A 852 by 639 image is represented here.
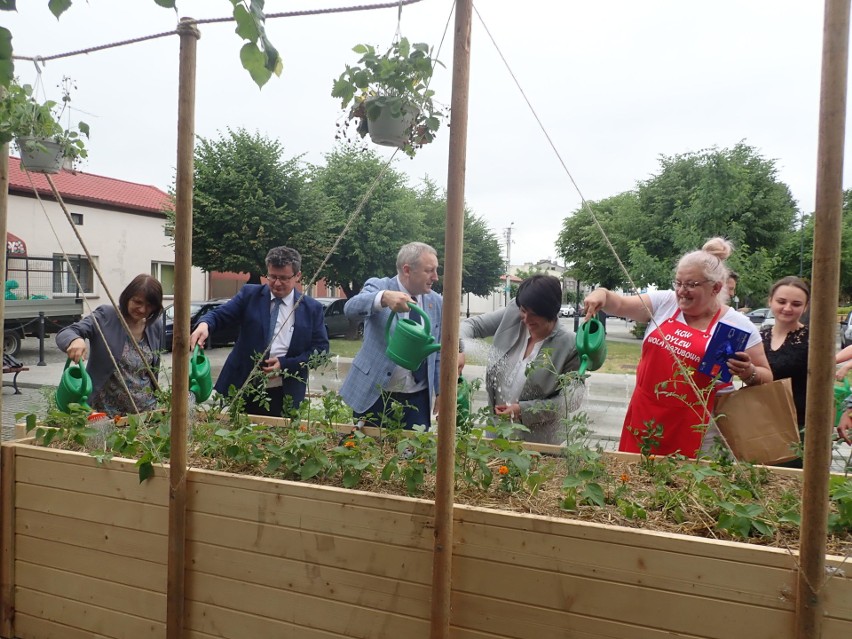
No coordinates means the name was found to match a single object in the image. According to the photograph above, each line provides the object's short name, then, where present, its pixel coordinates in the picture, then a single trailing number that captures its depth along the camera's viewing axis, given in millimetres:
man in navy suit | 3047
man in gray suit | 2658
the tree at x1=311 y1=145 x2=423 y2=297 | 13109
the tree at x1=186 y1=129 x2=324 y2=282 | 15453
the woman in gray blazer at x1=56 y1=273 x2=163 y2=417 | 2809
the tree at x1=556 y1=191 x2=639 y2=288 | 22906
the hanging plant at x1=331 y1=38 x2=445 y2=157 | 1929
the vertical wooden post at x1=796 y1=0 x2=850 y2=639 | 1195
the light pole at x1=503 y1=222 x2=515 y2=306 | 28712
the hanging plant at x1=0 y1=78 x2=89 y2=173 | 2883
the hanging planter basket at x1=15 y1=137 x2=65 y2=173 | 3104
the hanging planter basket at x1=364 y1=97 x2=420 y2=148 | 1992
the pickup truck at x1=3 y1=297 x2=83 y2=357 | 10883
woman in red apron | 2207
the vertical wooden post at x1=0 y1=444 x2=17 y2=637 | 2092
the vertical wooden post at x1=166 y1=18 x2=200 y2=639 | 1865
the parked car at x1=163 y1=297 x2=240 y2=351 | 9968
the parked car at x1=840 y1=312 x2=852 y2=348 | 11852
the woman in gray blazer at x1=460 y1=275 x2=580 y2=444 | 2420
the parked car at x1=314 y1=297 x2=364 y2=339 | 11492
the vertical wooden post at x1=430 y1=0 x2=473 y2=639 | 1490
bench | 7293
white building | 16672
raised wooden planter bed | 1319
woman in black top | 2654
